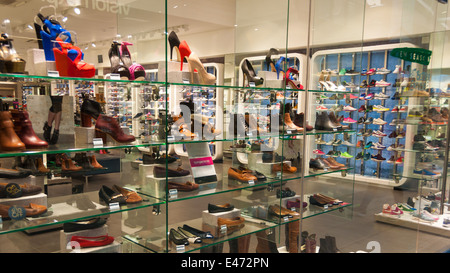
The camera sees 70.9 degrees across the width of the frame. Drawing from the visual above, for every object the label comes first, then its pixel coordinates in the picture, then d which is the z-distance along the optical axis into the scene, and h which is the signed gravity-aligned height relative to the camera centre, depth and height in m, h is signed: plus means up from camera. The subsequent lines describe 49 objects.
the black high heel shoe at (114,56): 2.27 +0.34
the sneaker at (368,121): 7.42 -0.32
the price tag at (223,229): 2.84 -1.12
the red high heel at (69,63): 1.87 +0.23
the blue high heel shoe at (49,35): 1.92 +0.40
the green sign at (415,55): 3.15 +0.54
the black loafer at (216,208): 3.00 -0.99
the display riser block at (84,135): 2.14 -0.23
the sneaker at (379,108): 6.94 -0.01
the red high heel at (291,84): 3.33 +0.23
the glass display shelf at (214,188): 2.52 -0.75
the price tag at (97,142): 2.11 -0.27
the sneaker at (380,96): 6.70 +0.25
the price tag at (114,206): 2.25 -0.74
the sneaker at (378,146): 6.82 -0.84
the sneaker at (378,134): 7.08 -0.59
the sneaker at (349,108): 6.07 -0.02
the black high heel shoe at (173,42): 2.71 +0.52
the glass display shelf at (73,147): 1.76 -0.29
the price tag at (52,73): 1.83 +0.16
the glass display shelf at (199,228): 2.47 -1.14
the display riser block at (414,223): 3.83 -1.58
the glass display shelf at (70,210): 1.85 -0.74
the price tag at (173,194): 2.48 -0.71
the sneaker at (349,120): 5.70 -0.25
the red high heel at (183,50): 2.67 +0.45
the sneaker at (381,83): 6.75 +0.52
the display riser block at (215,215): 2.94 -1.05
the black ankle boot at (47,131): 2.05 -0.20
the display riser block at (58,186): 2.38 -0.71
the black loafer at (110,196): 2.31 -0.70
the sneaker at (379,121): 7.20 -0.32
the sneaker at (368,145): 7.19 -0.86
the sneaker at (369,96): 7.12 +0.25
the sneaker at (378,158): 6.82 -1.09
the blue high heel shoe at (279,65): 3.39 +0.43
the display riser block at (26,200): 1.99 -0.65
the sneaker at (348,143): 4.19 -0.48
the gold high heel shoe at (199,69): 2.56 +0.28
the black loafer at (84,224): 2.31 -0.92
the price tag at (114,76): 2.16 +0.18
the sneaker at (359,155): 6.74 -1.04
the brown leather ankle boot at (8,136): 1.71 -0.20
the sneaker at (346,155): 4.16 -0.64
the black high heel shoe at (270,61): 3.43 +0.48
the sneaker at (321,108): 3.95 -0.02
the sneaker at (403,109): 3.84 -0.01
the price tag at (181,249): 2.46 -1.13
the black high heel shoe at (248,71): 3.22 +0.35
